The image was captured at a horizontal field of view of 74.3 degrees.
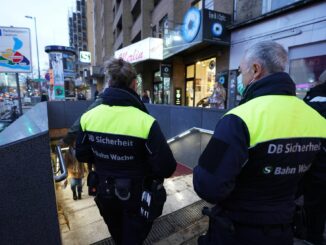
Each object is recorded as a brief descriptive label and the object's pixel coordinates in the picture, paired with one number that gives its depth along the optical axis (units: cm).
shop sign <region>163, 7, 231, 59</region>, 780
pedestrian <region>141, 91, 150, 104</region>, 1200
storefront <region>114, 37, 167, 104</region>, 1190
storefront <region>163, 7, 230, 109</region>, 802
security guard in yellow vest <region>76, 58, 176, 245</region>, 172
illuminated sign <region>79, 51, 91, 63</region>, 3753
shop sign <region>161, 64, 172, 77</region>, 1218
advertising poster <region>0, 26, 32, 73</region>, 610
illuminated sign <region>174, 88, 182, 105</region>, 1262
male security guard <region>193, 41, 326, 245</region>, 112
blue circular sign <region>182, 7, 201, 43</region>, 795
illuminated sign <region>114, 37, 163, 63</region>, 1176
